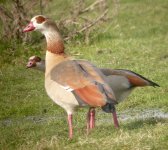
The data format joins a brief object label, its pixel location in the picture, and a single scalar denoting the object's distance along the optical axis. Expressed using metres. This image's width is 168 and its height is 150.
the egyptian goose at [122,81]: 17.17
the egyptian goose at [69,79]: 15.48
